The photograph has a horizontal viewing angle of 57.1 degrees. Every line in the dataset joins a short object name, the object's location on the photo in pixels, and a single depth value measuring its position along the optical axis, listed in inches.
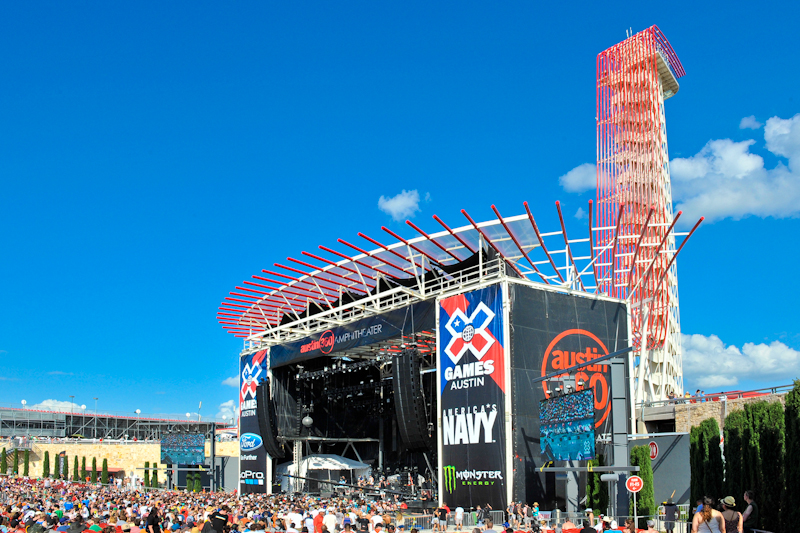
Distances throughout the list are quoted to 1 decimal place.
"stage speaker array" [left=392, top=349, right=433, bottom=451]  1182.9
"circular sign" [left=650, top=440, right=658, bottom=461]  1101.7
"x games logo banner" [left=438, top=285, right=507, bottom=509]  1081.4
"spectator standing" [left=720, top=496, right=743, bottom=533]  436.4
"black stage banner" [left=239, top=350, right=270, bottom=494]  1680.1
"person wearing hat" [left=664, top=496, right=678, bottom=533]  784.3
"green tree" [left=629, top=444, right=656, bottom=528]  861.7
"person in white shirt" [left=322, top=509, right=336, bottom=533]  606.3
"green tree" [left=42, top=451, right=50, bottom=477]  2349.9
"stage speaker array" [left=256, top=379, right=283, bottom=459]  1616.6
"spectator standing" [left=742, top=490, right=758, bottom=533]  445.6
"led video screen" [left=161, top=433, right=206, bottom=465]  2036.2
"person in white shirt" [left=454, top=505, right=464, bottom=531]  973.1
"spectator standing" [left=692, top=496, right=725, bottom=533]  402.6
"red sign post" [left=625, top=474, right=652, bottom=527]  661.3
